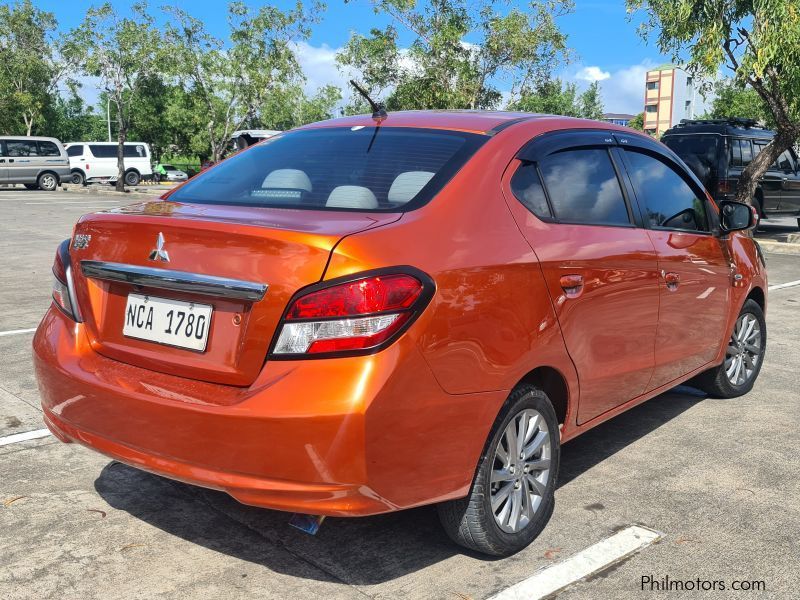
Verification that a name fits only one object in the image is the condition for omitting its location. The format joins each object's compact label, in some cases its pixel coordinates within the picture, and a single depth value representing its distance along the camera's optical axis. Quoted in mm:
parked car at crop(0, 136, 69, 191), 33438
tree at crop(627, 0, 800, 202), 15242
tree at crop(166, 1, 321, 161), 33469
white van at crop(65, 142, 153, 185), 39375
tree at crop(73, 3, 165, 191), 33719
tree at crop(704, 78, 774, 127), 48438
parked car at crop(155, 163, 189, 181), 47744
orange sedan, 2609
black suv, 16859
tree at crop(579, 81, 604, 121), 89606
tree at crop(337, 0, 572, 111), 25734
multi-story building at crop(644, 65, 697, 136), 116312
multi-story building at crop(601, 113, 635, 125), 148912
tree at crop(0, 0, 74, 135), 45906
